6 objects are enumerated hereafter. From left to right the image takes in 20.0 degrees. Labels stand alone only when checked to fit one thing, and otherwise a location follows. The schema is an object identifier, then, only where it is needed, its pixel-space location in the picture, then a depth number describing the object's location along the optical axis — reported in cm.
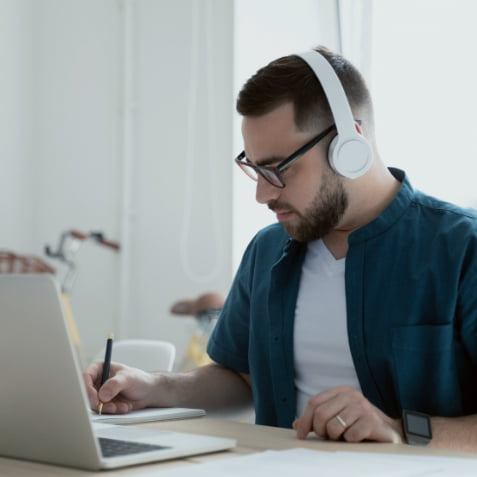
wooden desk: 141
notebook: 172
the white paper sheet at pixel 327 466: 136
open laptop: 139
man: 180
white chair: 227
